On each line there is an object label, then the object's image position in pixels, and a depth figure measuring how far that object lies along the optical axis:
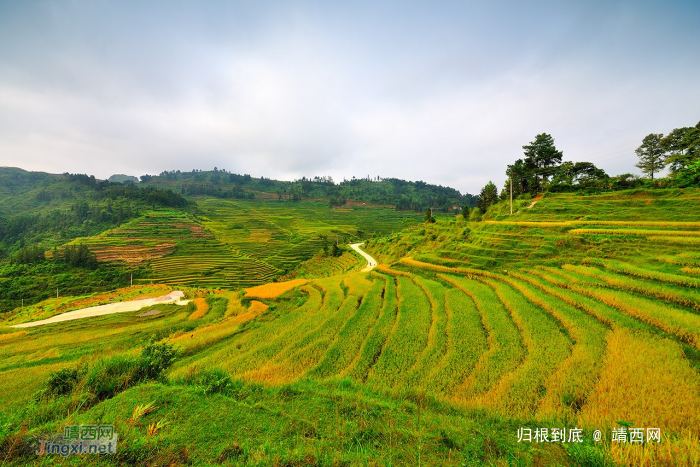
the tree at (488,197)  43.72
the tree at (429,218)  50.82
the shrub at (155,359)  5.68
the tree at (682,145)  27.25
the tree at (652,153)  33.34
